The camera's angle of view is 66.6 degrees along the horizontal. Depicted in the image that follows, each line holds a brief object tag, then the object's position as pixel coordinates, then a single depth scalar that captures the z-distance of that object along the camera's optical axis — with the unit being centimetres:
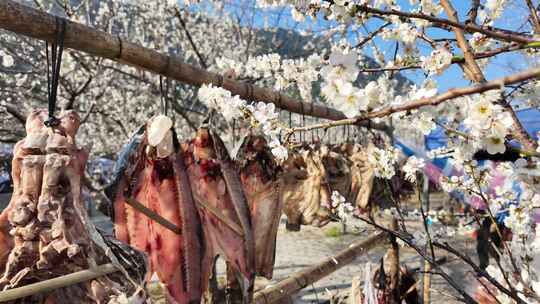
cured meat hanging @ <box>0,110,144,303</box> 117
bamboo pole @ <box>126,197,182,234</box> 153
